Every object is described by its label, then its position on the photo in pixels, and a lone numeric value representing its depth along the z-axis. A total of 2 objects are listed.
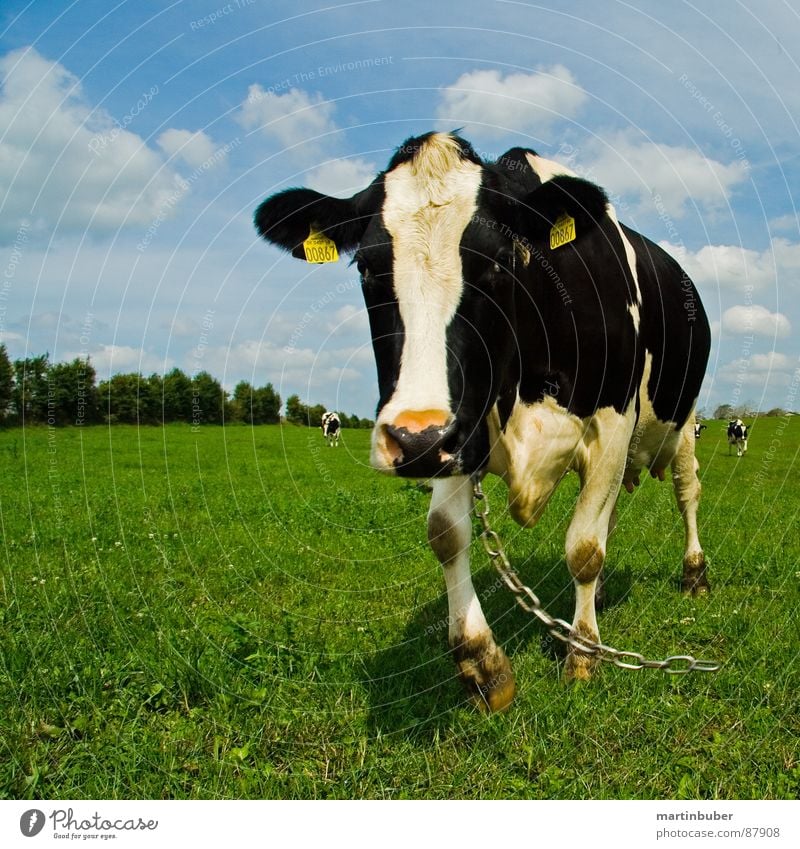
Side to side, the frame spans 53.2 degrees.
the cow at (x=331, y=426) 34.79
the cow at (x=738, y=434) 30.23
